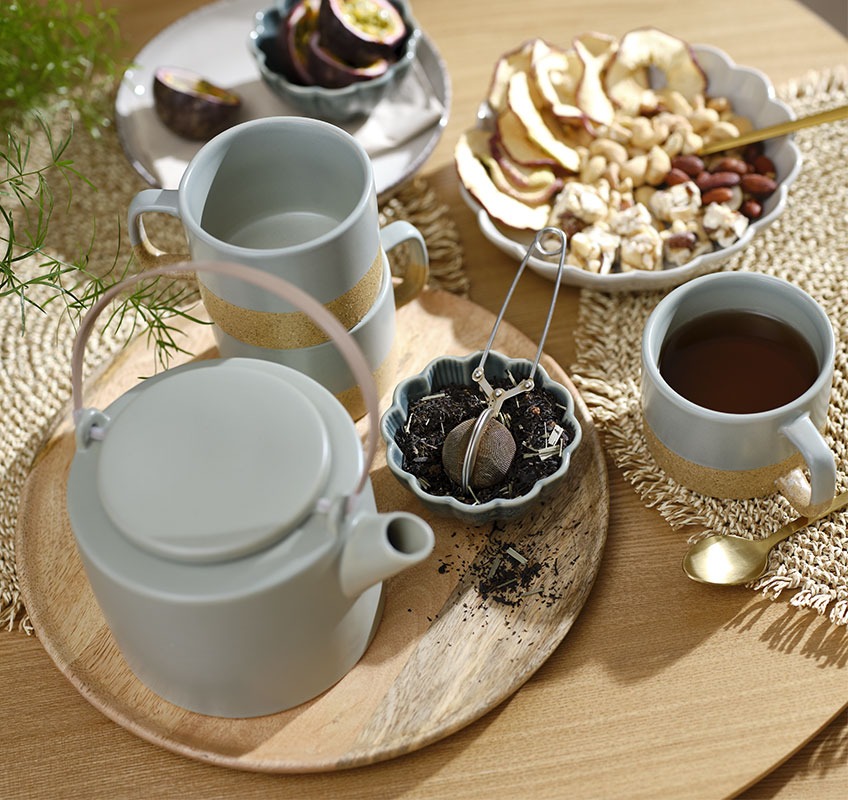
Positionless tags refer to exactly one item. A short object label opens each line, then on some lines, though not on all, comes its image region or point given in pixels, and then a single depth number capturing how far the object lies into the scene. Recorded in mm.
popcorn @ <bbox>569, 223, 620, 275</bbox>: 1163
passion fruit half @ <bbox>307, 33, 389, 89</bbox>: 1322
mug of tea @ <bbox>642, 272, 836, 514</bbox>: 924
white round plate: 1336
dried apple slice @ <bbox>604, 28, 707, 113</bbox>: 1318
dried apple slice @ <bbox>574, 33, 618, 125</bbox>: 1290
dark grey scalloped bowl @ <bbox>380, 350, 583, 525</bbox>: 933
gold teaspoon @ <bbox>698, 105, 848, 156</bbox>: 1163
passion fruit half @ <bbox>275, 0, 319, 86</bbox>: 1352
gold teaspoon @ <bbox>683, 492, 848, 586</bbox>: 958
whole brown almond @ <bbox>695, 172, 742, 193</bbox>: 1218
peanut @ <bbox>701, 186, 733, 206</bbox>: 1205
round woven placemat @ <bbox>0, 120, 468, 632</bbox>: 1094
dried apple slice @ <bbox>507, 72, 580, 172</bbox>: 1253
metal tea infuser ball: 934
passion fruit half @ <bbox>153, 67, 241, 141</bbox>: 1335
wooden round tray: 874
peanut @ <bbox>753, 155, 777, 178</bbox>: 1250
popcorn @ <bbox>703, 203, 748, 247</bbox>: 1172
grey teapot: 751
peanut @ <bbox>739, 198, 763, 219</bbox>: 1204
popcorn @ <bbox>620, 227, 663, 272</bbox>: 1160
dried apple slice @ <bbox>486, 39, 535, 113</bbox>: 1302
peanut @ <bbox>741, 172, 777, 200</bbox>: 1218
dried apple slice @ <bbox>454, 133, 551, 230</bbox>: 1224
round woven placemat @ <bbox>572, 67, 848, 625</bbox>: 973
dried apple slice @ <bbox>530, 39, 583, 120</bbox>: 1277
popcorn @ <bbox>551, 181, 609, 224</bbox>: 1193
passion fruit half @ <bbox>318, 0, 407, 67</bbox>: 1312
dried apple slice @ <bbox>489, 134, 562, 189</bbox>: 1247
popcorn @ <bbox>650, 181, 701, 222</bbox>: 1196
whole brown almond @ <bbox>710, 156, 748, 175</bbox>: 1240
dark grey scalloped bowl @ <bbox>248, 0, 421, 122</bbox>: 1319
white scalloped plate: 1151
